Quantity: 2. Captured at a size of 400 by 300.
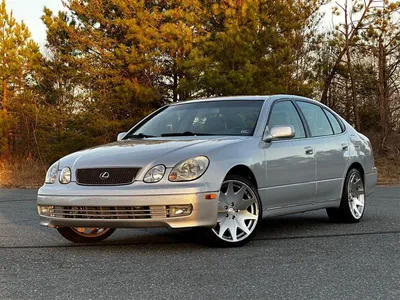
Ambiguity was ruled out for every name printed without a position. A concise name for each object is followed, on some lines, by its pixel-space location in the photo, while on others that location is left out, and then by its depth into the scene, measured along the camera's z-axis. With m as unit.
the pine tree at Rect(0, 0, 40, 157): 32.16
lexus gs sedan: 5.84
